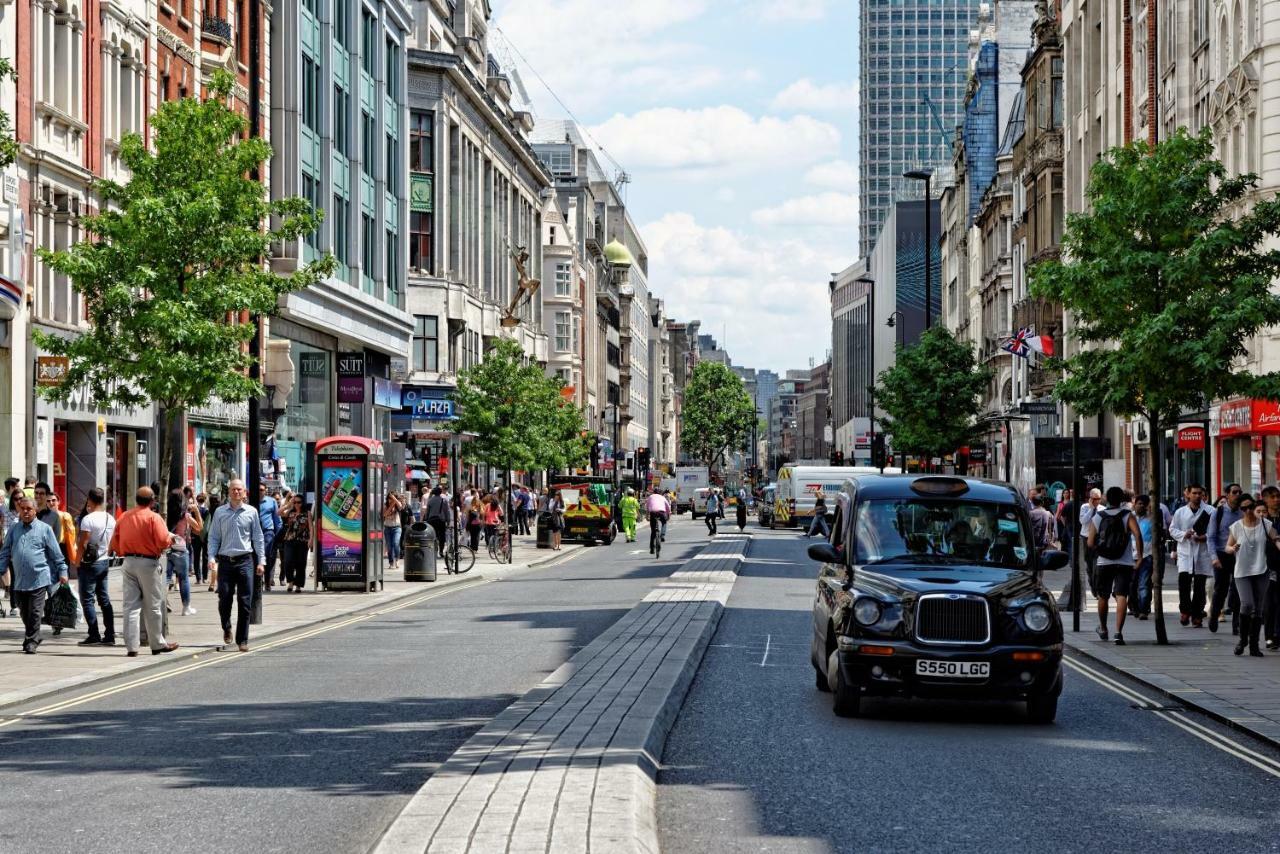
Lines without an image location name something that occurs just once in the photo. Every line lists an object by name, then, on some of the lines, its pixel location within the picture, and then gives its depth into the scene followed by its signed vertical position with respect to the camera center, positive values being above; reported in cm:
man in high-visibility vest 6031 -202
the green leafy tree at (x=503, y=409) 6850 +147
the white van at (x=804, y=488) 6838 -144
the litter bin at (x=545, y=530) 5469 -228
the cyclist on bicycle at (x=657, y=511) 4634 -149
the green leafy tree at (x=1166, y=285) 2272 +200
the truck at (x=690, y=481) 12975 -210
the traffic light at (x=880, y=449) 5955 +4
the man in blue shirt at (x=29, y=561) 1959 -114
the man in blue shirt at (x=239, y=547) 1981 -101
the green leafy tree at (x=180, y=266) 2377 +233
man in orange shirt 1927 -116
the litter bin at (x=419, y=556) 3556 -196
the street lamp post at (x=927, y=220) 5949 +766
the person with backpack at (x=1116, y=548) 2157 -111
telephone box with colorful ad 3153 -107
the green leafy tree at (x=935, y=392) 7694 +234
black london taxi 1345 -108
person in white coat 2366 -127
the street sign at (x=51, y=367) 3155 +140
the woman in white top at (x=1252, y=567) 1977 -122
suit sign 4984 +188
